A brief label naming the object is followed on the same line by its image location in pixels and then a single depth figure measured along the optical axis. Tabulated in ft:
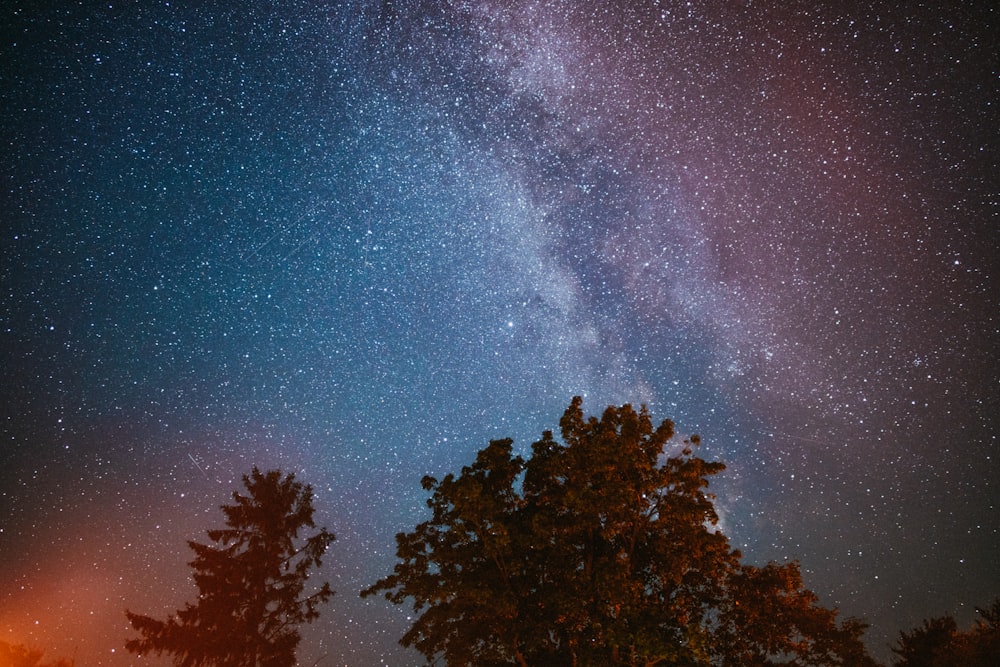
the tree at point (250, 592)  64.75
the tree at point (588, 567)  46.52
